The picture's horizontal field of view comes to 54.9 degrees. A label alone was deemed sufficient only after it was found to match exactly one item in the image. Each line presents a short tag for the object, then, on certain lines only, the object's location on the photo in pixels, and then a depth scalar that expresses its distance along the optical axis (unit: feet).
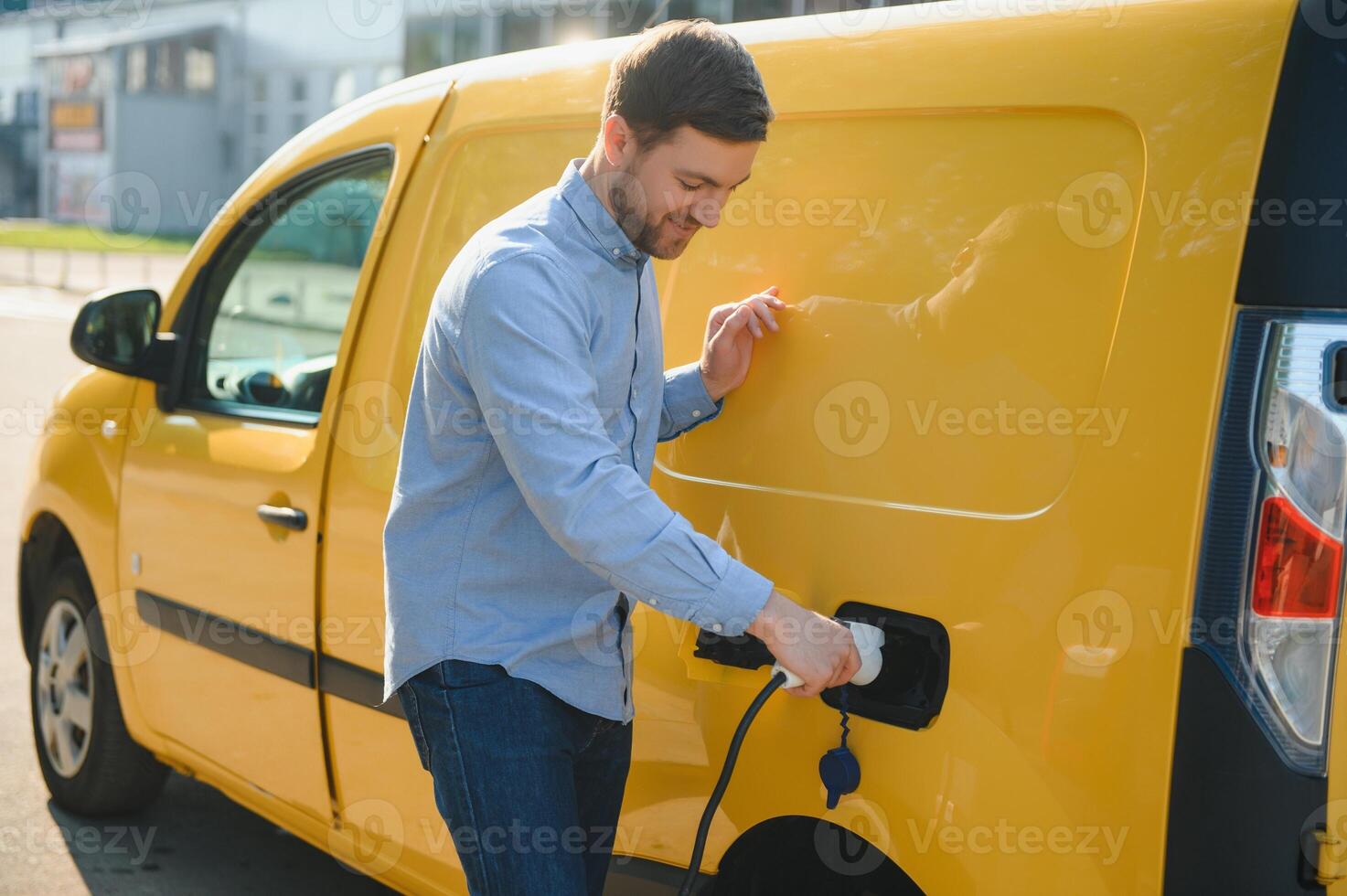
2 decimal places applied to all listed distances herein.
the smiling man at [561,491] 5.69
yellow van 5.15
